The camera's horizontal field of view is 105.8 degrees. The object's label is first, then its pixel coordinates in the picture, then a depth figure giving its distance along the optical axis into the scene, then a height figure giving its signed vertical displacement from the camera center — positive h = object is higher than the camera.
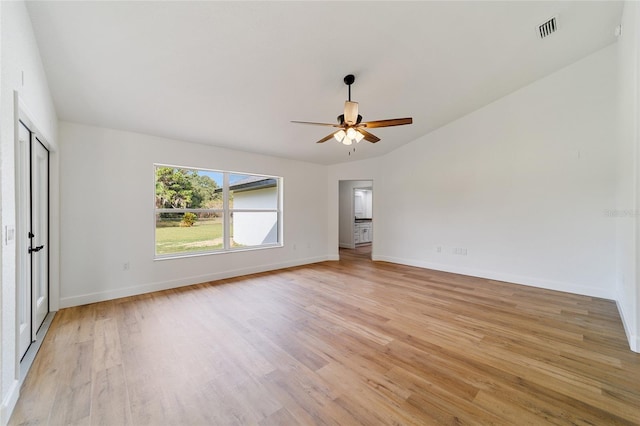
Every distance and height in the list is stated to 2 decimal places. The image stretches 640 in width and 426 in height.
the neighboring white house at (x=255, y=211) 5.10 +0.02
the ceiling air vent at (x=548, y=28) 2.83 +2.21
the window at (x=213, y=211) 4.20 +0.02
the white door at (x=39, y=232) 2.59 -0.23
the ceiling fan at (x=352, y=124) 2.76 +1.03
